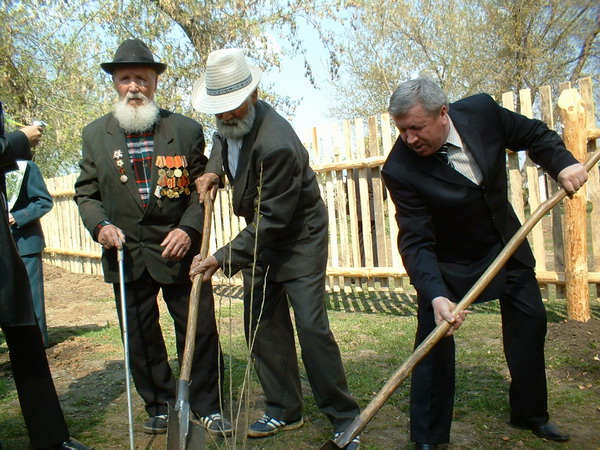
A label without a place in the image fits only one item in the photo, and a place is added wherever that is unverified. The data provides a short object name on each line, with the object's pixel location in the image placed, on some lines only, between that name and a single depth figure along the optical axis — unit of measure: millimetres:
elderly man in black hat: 3725
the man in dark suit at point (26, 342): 3178
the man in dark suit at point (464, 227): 3170
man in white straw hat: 3346
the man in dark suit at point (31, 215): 5816
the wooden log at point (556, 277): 5660
